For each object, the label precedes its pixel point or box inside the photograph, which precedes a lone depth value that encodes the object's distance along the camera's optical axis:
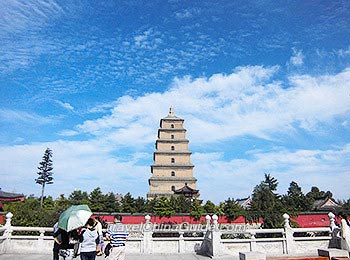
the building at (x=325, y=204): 35.42
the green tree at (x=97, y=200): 33.59
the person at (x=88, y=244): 5.48
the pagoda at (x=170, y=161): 43.72
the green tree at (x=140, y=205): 31.73
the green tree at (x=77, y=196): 40.49
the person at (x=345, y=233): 7.11
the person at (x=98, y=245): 6.03
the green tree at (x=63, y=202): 35.61
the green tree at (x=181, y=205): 29.52
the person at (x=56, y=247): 5.46
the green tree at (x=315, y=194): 39.33
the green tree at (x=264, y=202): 25.00
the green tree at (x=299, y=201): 32.97
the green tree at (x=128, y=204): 31.66
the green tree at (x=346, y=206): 30.27
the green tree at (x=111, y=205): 34.50
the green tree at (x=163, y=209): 27.88
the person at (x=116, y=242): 6.57
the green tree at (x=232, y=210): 27.86
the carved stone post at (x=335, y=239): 9.43
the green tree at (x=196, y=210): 27.38
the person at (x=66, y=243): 5.26
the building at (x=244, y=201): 50.12
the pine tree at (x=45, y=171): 49.17
